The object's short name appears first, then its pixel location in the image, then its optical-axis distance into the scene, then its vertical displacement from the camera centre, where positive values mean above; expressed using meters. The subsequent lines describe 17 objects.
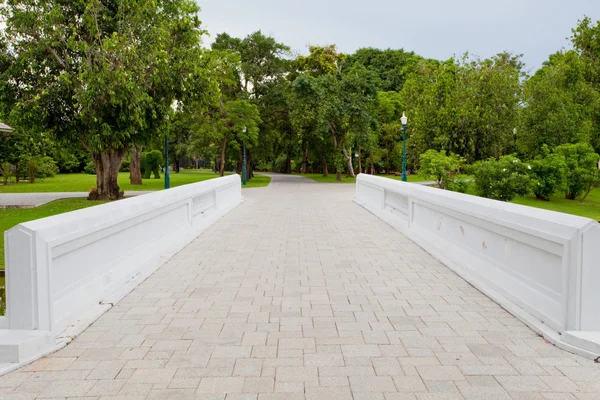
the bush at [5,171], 33.64 -0.24
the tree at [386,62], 54.72 +12.57
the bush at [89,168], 57.91 +0.01
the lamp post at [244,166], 33.45 +0.19
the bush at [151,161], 42.47 +0.64
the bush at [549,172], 20.92 -0.09
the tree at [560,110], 26.73 +3.40
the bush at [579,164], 21.31 +0.27
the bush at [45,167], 39.76 +0.07
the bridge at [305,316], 3.29 -1.43
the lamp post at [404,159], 22.84 +0.47
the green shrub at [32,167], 36.22 +0.06
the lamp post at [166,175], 24.67 -0.34
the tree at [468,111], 28.17 +3.46
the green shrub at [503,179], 18.94 -0.36
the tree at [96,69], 17.02 +3.72
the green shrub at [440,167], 24.42 +0.13
